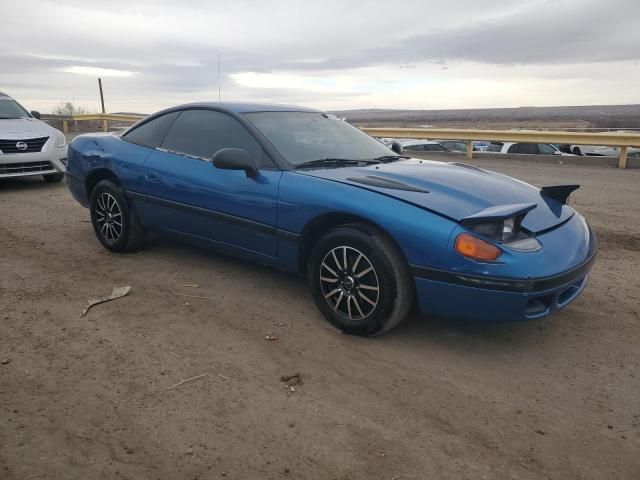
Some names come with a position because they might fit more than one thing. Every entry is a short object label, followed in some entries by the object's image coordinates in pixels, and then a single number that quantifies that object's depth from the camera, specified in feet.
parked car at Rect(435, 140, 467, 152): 56.18
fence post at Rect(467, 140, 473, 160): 46.96
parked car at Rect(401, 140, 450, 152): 52.16
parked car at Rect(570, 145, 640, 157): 49.15
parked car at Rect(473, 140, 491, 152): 64.87
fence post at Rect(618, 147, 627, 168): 40.29
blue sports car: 10.20
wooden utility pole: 91.69
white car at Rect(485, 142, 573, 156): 49.88
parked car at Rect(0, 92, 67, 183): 27.22
